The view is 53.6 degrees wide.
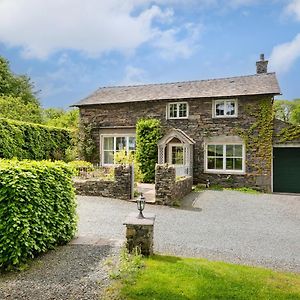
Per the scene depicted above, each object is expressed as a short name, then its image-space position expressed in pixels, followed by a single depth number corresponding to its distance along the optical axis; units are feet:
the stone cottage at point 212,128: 59.26
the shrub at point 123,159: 54.31
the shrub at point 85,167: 55.56
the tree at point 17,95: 97.76
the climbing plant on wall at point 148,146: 64.59
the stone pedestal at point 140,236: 20.16
